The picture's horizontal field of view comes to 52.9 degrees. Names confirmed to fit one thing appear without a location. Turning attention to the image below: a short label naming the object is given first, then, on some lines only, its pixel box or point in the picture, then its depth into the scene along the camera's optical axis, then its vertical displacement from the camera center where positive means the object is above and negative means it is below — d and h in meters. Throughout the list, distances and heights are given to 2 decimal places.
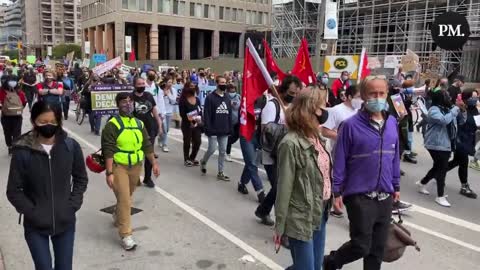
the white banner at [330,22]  17.27 +1.81
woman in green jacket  3.36 -0.76
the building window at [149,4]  65.23 +8.57
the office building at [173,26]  65.06 +6.26
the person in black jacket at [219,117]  8.19 -0.80
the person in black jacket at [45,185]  3.28 -0.81
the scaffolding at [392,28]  28.05 +3.38
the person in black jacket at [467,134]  7.31 -0.88
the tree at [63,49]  109.21 +3.95
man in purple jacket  3.71 -0.75
